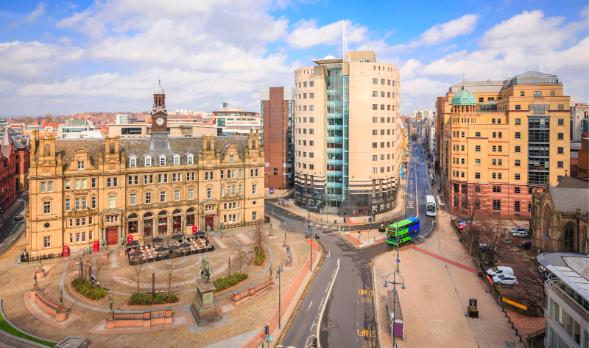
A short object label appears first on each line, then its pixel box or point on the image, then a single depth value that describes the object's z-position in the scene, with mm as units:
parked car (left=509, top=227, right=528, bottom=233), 77631
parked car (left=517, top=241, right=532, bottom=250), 70125
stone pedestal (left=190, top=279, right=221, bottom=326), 42719
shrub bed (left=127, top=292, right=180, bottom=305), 46938
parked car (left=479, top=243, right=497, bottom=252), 66025
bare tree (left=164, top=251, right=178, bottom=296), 57750
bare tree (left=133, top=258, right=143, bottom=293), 59609
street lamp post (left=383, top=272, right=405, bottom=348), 37062
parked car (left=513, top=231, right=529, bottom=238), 76750
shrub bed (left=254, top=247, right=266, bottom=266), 61562
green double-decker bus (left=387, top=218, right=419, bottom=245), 71688
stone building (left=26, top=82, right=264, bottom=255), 64938
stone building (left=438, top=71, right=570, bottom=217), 87375
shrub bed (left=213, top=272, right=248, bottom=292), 51759
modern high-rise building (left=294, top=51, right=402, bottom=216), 96375
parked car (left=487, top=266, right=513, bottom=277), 56538
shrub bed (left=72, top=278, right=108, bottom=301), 48250
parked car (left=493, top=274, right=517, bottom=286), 54688
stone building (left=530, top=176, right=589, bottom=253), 56688
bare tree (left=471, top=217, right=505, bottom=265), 61375
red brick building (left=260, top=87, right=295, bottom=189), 128750
